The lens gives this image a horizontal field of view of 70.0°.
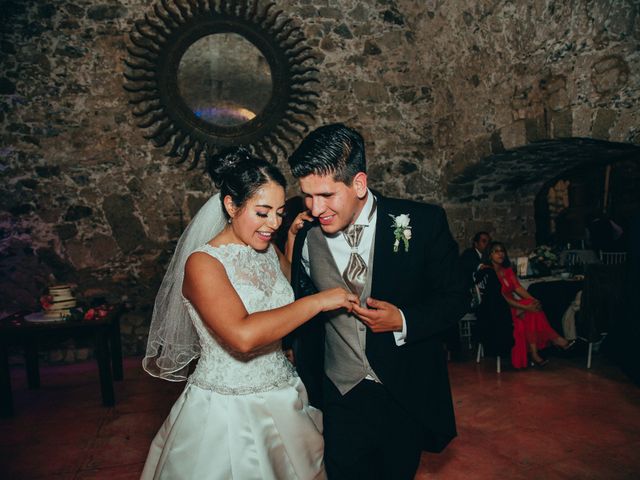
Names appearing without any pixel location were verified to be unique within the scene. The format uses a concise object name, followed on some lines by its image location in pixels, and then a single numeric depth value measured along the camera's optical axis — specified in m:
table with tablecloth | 4.45
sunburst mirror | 4.78
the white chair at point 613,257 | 6.04
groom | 1.66
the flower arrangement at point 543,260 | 4.82
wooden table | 3.55
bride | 1.55
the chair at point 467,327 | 4.78
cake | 3.81
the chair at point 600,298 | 4.09
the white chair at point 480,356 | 4.22
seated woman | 4.18
